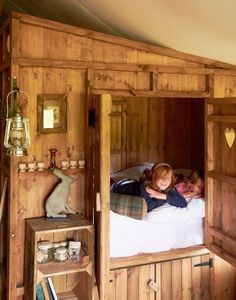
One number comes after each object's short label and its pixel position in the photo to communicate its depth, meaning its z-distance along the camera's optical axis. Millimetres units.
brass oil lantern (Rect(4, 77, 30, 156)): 2391
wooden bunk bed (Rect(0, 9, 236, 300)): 2654
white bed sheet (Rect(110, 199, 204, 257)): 2871
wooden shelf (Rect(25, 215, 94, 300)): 2529
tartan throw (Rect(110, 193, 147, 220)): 2918
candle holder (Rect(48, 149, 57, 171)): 2756
